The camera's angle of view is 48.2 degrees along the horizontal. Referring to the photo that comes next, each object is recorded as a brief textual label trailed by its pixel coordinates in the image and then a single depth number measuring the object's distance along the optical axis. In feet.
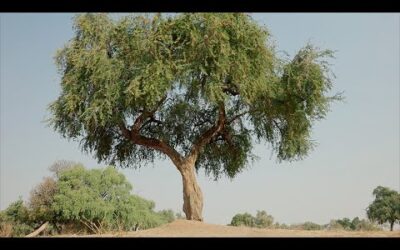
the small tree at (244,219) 195.00
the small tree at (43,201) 109.50
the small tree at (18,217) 114.32
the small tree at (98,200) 107.45
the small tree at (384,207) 134.00
